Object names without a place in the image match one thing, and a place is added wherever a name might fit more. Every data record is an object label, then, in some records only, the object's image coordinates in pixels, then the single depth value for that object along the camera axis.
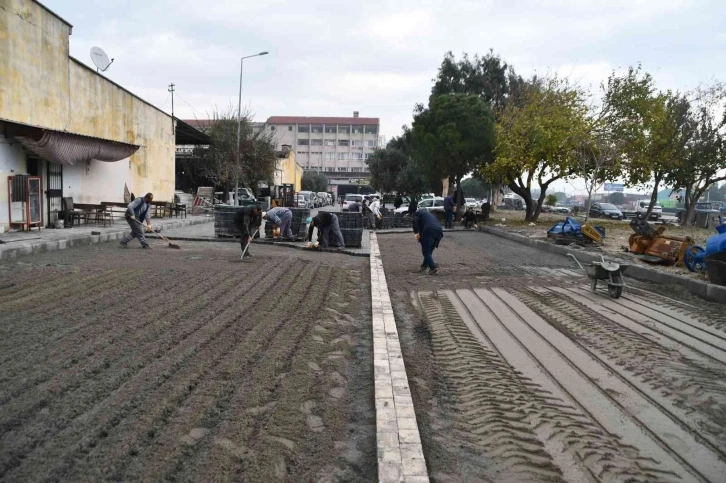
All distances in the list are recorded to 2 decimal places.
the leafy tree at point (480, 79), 39.94
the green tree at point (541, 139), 25.28
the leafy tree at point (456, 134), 28.47
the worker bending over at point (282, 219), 14.82
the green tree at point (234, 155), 38.03
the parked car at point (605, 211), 41.51
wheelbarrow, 8.68
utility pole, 47.22
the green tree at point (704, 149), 28.73
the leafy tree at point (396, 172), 43.62
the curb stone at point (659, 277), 9.01
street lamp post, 30.53
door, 16.77
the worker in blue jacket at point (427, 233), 10.95
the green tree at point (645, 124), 27.00
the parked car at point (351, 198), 44.86
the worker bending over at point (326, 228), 14.49
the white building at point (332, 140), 93.75
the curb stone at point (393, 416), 3.12
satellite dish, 21.66
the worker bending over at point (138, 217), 13.16
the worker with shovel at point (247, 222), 12.20
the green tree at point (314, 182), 74.94
